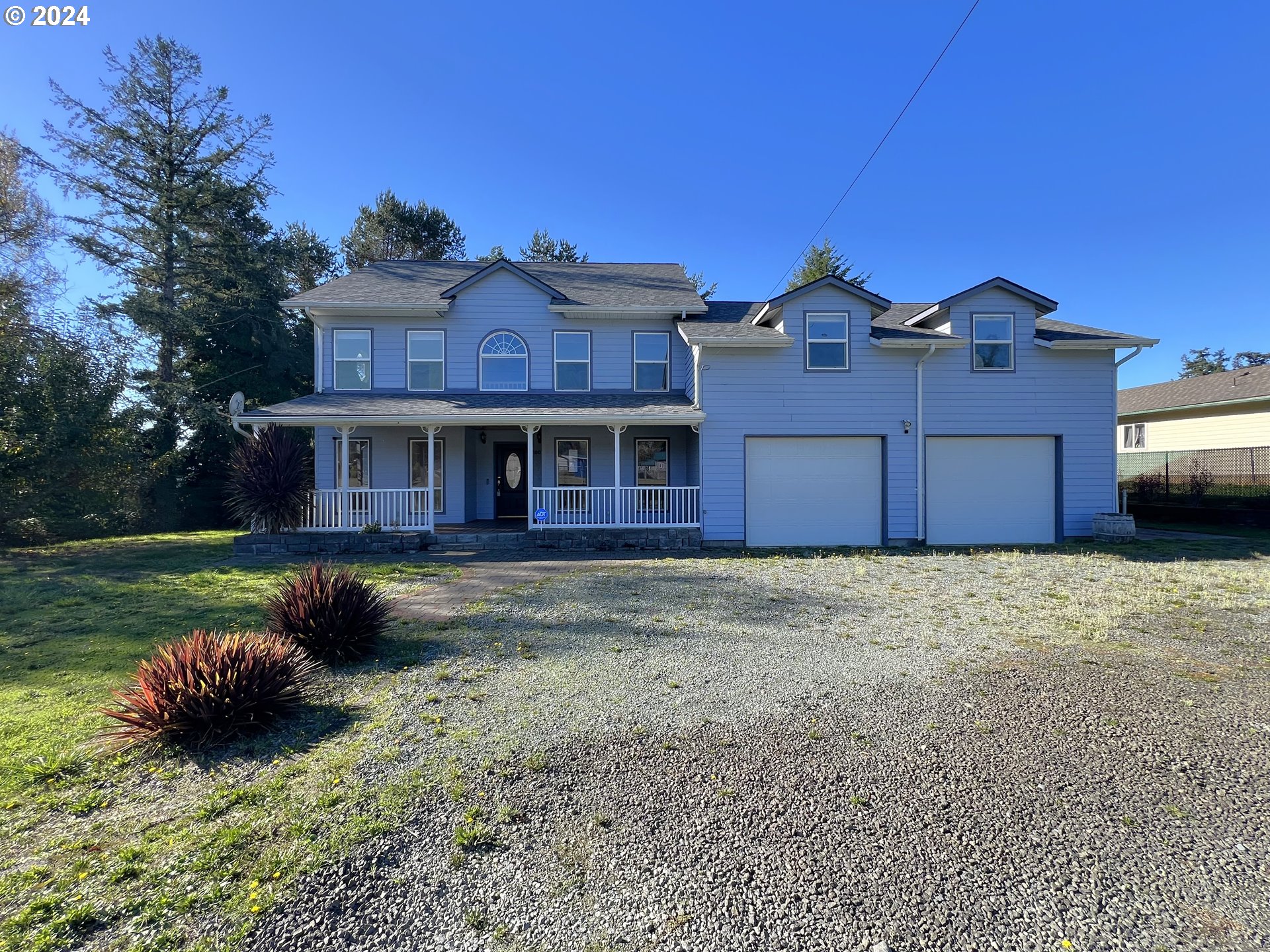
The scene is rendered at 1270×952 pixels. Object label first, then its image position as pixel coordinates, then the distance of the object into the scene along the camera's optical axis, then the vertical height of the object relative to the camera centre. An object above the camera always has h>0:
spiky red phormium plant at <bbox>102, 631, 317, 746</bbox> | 3.61 -1.35
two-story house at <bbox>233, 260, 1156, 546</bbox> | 12.45 +1.51
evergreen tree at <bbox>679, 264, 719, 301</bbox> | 30.06 +11.06
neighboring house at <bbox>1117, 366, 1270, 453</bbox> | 17.69 +2.52
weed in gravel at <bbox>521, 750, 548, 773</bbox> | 3.30 -1.63
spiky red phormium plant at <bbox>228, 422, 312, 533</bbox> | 11.48 +0.18
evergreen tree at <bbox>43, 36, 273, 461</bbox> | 19.50 +10.81
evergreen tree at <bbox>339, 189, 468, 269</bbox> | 28.08 +13.09
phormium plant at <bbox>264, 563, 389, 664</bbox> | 5.18 -1.18
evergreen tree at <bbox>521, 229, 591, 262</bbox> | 30.11 +12.99
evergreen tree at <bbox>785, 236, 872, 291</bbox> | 28.66 +11.56
